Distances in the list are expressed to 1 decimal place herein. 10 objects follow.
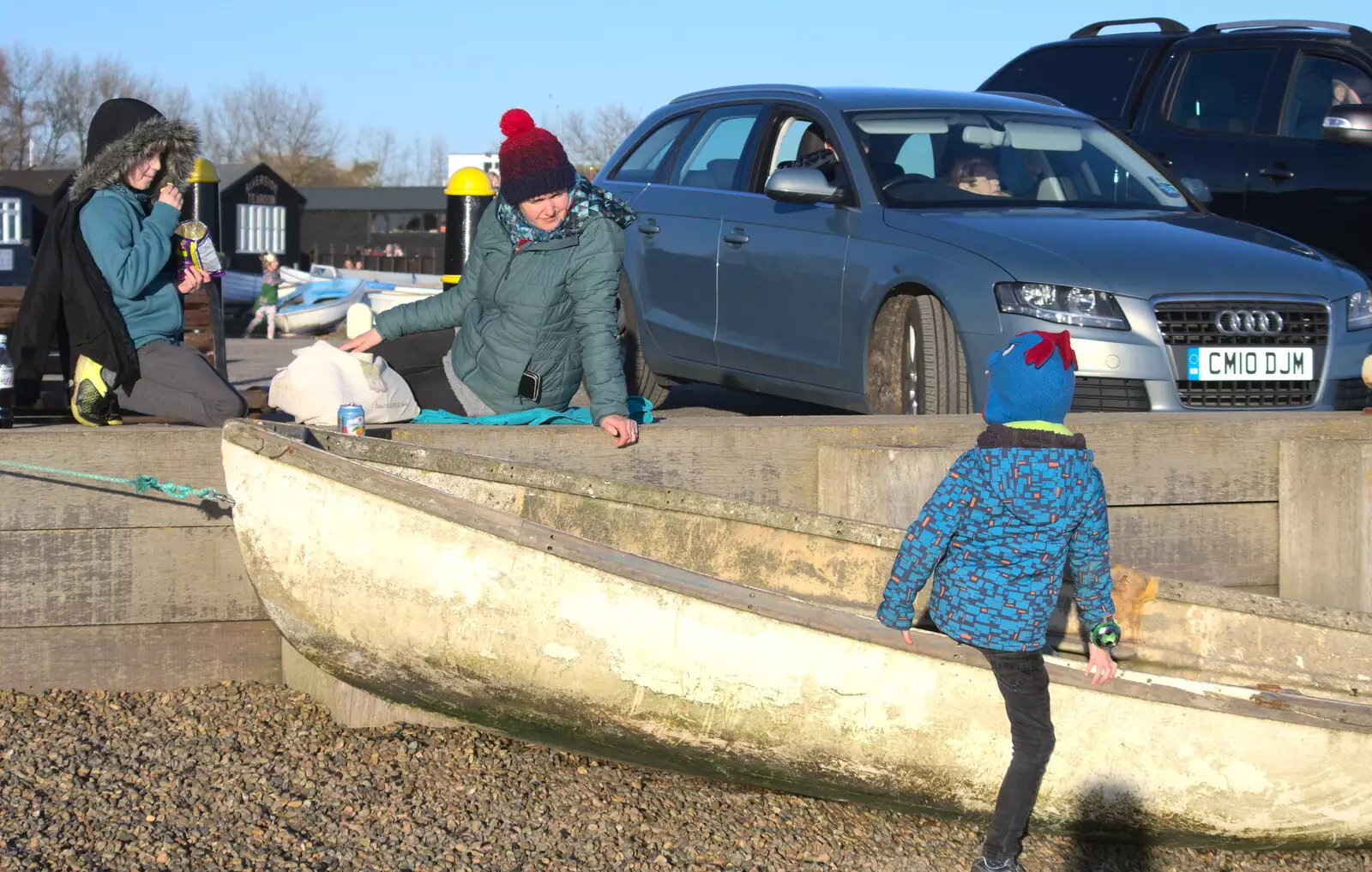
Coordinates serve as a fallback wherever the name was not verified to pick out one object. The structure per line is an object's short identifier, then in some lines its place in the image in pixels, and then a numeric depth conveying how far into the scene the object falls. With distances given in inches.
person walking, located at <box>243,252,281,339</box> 1165.7
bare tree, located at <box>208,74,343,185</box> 4133.9
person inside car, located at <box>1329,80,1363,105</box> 341.7
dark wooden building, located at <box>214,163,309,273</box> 2037.4
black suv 332.2
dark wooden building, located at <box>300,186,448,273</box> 2450.8
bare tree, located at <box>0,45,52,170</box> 3521.2
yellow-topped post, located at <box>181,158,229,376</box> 620.0
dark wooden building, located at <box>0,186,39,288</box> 1531.7
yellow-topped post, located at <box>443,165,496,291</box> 409.1
